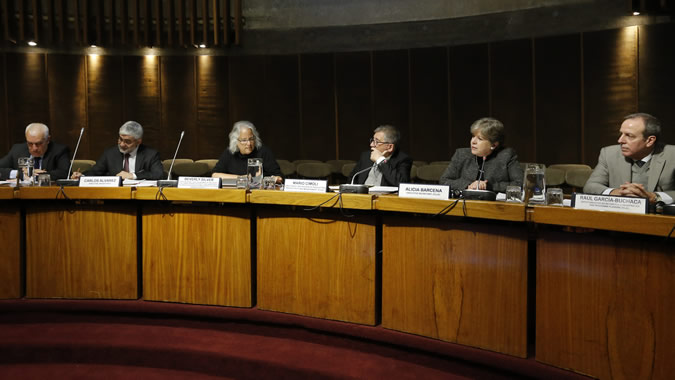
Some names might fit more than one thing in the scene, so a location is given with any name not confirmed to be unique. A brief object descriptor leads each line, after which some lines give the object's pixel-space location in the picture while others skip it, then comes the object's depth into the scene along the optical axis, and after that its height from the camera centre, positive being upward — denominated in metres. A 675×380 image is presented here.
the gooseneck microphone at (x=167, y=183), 2.82 +0.00
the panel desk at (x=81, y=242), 2.80 -0.30
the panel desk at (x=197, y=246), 2.67 -0.32
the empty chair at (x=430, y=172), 6.18 +0.08
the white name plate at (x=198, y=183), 2.75 +0.00
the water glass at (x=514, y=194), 2.21 -0.07
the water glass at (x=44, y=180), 2.90 +0.03
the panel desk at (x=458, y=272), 2.00 -0.37
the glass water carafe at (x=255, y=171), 2.95 +0.06
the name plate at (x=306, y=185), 2.53 -0.02
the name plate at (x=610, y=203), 1.73 -0.09
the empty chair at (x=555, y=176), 5.58 +0.01
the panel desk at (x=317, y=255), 2.39 -0.34
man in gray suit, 2.64 +0.08
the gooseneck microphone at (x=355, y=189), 2.47 -0.04
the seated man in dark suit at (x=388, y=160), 3.56 +0.13
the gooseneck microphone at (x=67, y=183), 2.85 +0.01
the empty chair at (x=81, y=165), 6.18 +0.22
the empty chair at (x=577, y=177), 5.43 +0.00
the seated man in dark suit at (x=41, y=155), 3.93 +0.23
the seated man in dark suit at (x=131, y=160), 3.98 +0.18
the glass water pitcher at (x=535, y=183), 2.18 -0.02
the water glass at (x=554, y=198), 2.03 -0.08
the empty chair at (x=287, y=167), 7.11 +0.19
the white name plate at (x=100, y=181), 2.85 +0.02
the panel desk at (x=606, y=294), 1.66 -0.39
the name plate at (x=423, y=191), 2.19 -0.05
